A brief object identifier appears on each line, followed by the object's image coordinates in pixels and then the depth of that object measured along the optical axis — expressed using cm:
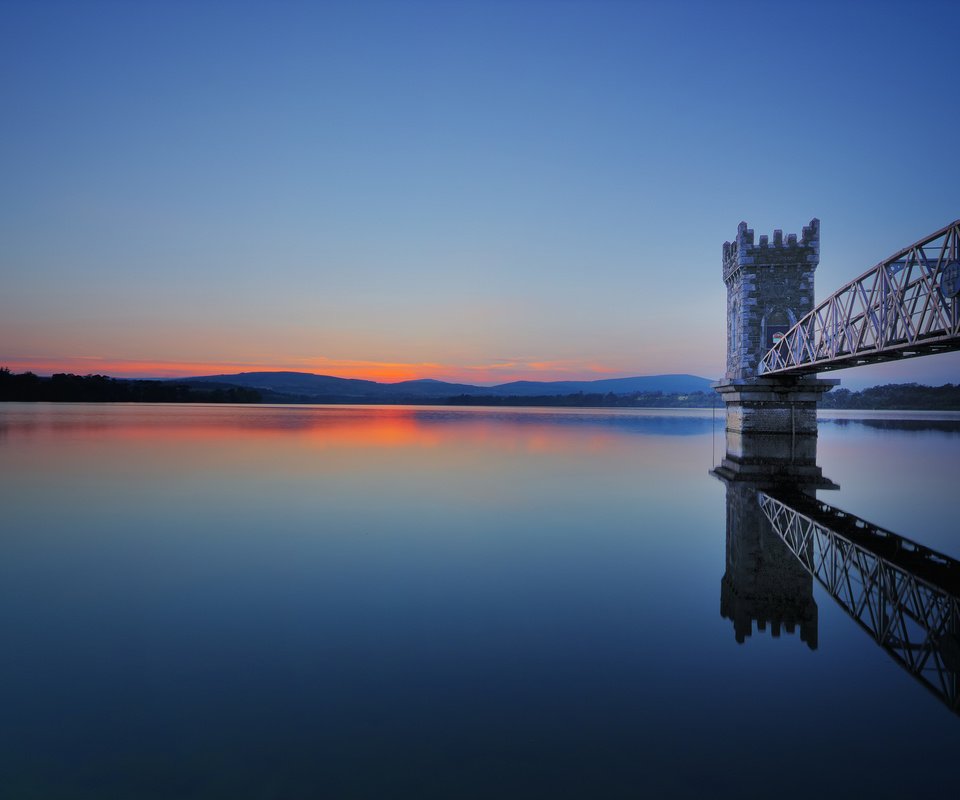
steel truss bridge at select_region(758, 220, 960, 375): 1477
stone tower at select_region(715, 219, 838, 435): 3117
